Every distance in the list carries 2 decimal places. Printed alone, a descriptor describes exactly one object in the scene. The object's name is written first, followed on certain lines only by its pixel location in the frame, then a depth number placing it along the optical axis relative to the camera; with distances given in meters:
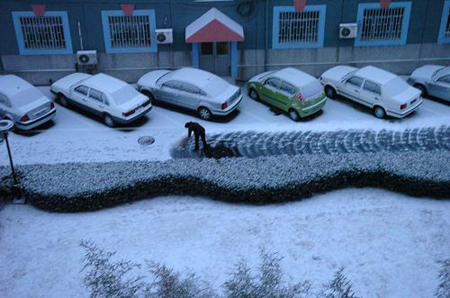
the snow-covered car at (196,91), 16.95
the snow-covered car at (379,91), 16.82
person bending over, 15.06
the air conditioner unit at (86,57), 18.98
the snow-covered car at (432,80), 17.98
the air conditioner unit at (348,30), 19.30
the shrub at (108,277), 9.87
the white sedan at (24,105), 16.06
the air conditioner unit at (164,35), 18.98
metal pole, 12.01
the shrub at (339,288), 9.73
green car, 16.88
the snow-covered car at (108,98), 16.41
